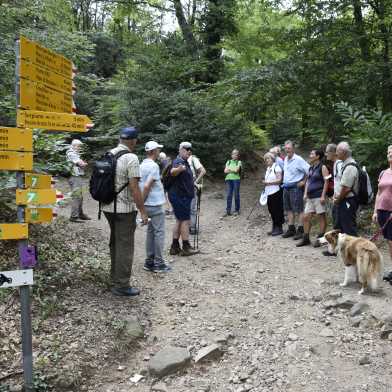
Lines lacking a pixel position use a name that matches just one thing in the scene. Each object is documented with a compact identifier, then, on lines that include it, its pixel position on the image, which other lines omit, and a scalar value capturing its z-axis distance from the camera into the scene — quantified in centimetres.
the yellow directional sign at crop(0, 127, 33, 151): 328
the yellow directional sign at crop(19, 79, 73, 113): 338
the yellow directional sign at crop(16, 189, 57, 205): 334
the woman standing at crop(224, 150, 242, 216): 1166
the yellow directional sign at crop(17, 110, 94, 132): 340
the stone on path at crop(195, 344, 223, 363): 428
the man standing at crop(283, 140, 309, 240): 869
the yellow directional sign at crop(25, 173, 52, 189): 344
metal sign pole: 338
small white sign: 327
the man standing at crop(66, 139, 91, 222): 817
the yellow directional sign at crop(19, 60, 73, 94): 335
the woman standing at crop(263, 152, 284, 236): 917
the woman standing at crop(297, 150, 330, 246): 790
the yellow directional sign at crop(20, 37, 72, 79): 334
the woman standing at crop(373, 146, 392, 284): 575
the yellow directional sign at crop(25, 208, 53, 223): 342
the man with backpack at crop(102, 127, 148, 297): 516
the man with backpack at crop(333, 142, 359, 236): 657
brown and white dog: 534
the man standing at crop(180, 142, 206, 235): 935
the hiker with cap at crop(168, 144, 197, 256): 752
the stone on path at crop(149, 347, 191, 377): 406
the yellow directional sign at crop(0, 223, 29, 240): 326
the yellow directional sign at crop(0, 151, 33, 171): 330
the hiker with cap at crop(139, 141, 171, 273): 652
